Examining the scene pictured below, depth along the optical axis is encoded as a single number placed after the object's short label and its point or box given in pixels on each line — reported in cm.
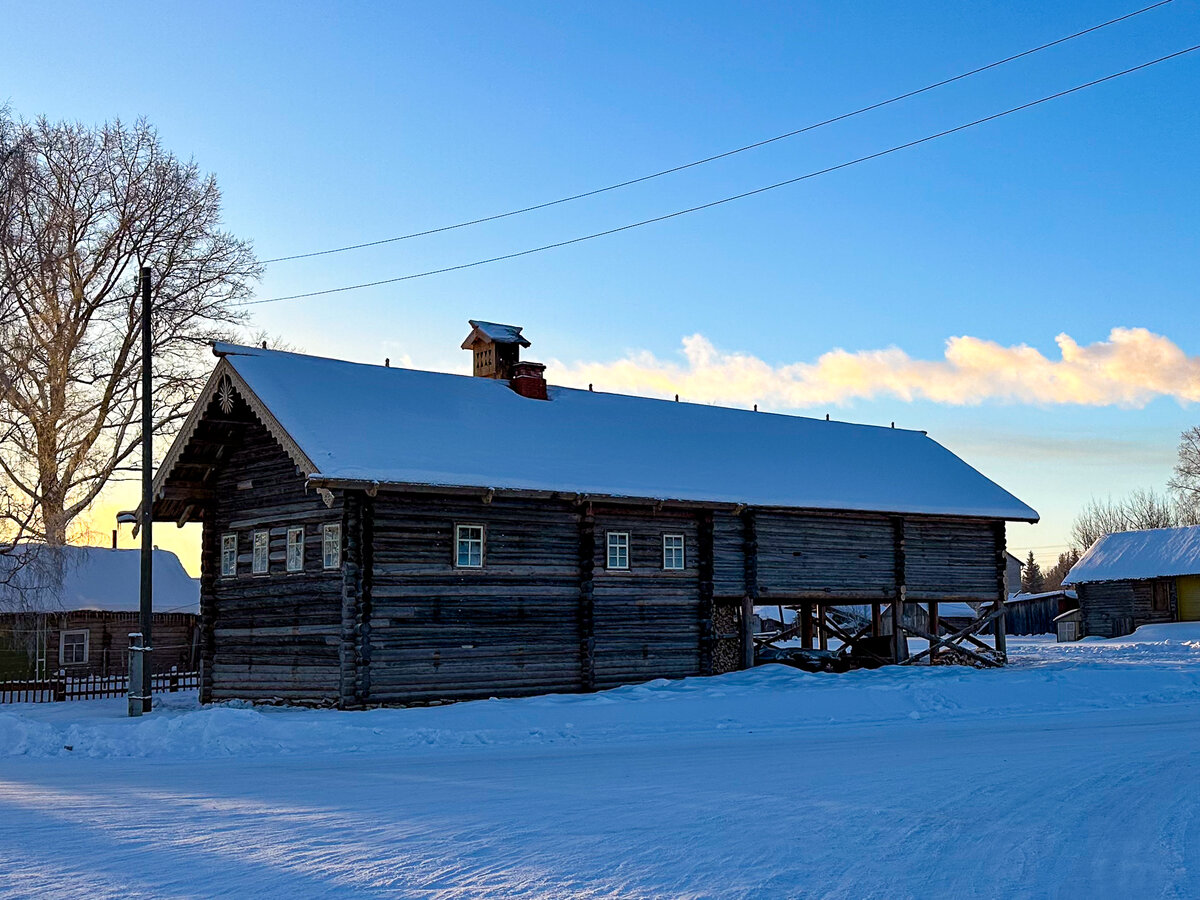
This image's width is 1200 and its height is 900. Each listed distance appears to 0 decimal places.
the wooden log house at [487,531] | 2531
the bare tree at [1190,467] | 9369
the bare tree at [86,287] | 3675
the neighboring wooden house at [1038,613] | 8062
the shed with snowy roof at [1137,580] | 6106
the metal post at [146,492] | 2475
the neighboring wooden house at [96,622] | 4059
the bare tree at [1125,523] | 11238
